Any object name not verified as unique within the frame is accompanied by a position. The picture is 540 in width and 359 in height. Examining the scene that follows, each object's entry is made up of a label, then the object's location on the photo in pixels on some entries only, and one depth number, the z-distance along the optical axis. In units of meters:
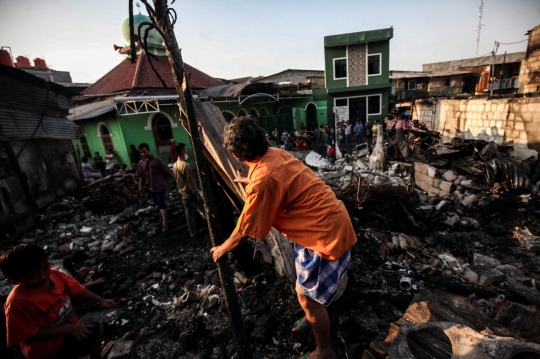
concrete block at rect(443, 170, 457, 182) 7.11
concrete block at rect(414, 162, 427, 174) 7.77
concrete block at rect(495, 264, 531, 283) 3.17
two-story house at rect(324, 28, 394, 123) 17.76
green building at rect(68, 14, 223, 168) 10.50
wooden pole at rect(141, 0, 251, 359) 1.66
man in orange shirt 1.59
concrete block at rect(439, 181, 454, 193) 6.86
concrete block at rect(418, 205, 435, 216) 5.54
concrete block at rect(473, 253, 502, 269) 3.66
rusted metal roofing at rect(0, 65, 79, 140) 5.86
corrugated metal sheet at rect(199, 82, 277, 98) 12.11
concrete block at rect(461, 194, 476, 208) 6.14
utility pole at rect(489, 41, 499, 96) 18.56
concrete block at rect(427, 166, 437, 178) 7.39
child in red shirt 1.69
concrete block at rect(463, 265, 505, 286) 3.11
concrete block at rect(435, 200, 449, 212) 5.91
